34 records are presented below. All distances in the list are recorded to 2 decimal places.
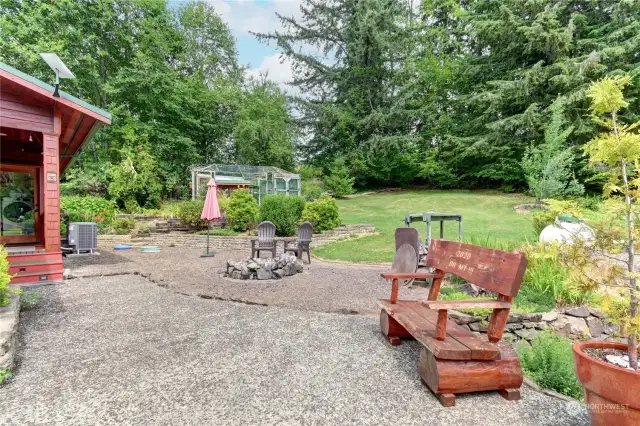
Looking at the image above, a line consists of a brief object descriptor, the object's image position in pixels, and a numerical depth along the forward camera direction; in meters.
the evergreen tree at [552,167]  12.91
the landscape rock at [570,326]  3.57
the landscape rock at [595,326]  3.63
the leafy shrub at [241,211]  11.62
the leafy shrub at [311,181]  16.71
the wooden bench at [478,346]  2.31
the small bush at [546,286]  3.90
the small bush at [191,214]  12.15
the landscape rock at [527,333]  3.49
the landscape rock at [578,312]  3.70
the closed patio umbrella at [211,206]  9.03
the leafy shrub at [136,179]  15.45
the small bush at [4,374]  2.56
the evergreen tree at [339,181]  20.62
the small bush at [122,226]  12.03
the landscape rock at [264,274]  6.24
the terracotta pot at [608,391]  1.65
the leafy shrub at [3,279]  3.42
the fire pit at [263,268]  6.25
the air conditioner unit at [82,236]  8.94
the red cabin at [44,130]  5.38
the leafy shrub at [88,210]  11.72
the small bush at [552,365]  2.59
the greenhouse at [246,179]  16.17
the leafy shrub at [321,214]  11.01
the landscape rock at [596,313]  3.67
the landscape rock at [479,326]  3.43
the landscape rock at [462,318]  3.49
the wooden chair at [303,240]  7.91
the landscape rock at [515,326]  3.54
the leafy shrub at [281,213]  10.89
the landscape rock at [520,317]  3.52
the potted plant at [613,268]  1.73
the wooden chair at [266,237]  7.66
